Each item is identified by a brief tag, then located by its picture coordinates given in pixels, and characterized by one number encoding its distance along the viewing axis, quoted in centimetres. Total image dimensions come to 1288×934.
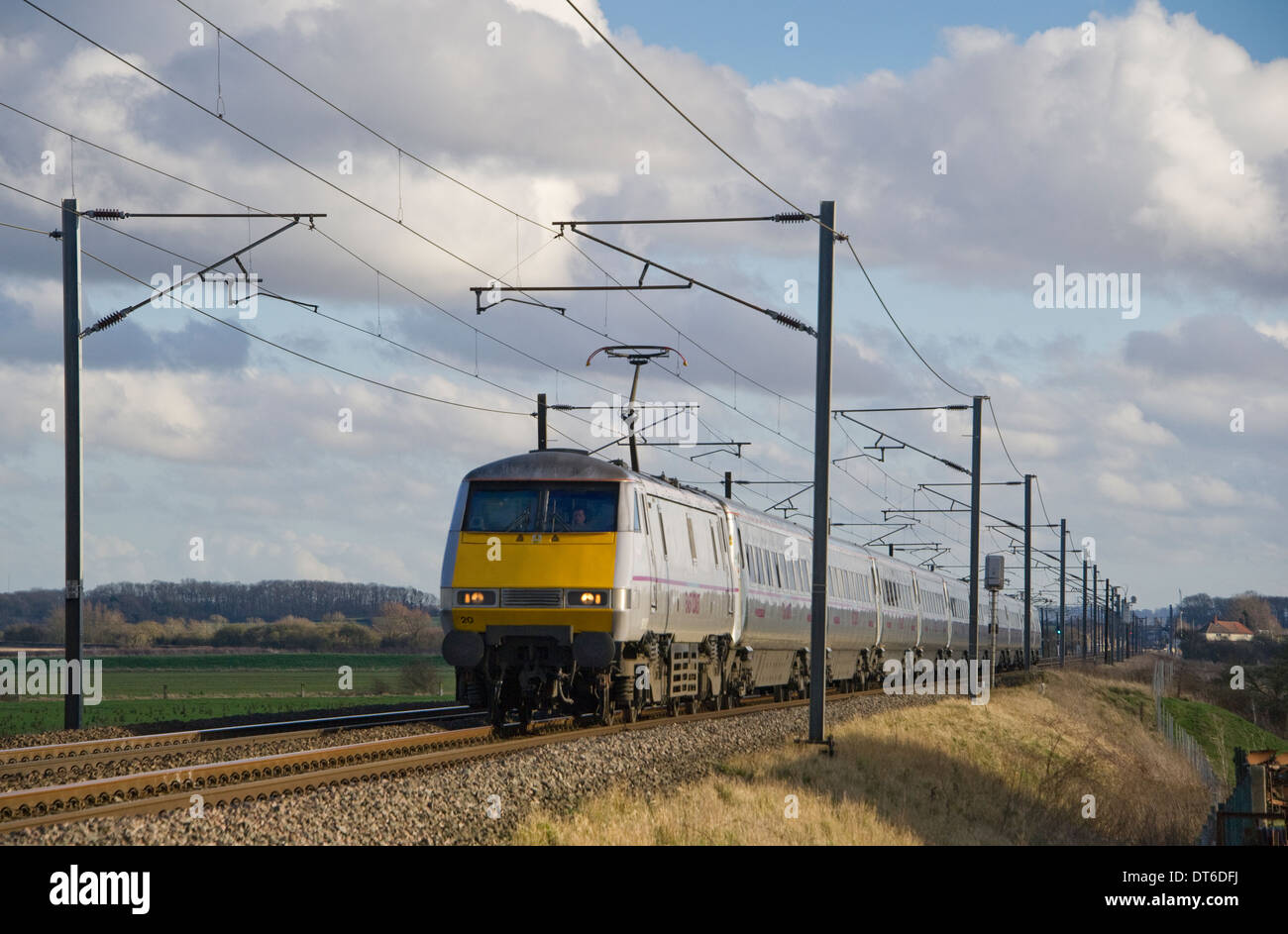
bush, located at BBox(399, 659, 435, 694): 6869
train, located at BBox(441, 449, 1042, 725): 2036
